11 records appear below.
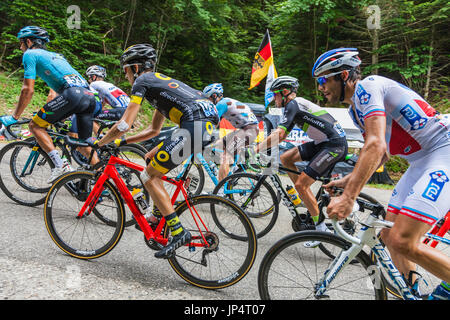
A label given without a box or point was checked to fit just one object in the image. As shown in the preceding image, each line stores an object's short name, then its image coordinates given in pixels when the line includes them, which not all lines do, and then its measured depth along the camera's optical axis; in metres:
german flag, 11.72
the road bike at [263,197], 4.24
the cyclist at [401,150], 2.16
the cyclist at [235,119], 6.36
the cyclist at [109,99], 6.60
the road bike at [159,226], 3.05
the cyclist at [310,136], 4.17
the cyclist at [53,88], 4.66
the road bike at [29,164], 4.85
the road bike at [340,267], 2.22
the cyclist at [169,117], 3.01
